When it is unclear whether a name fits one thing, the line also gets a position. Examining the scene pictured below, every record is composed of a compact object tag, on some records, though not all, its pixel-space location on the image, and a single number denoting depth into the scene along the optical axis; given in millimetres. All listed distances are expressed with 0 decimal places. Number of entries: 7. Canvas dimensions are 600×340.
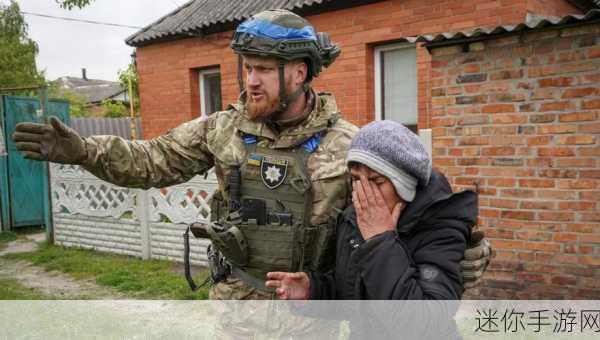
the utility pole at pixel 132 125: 14339
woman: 1435
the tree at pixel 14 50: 15539
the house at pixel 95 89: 36938
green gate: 8219
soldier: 1934
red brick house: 6547
